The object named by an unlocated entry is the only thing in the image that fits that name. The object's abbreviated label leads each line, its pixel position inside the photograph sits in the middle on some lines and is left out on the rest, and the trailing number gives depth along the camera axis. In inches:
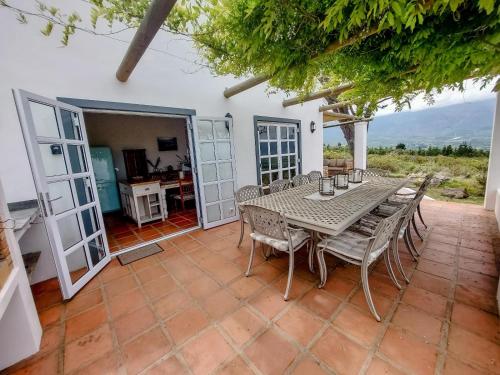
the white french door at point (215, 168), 137.6
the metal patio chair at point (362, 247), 64.7
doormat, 108.1
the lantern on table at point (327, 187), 104.4
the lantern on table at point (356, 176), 132.9
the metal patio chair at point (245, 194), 109.5
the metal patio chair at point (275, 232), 74.0
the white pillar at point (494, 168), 146.9
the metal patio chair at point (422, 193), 92.9
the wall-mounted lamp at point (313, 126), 211.4
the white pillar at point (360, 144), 285.9
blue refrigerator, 185.0
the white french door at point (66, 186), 71.9
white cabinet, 154.2
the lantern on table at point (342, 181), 118.0
